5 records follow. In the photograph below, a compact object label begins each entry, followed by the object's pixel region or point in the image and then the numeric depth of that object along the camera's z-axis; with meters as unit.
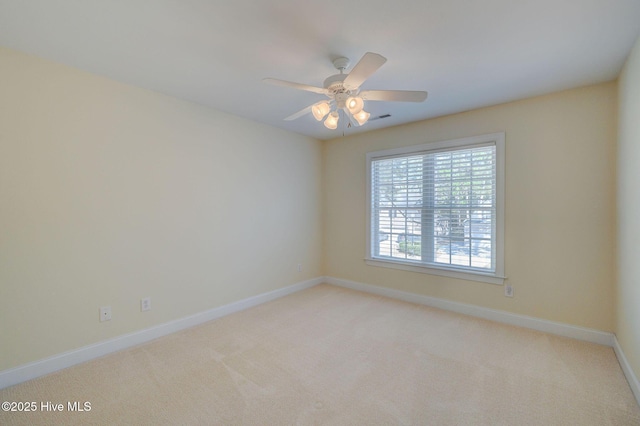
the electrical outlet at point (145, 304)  2.64
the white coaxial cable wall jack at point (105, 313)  2.39
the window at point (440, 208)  3.12
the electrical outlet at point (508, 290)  3.00
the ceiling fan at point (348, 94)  1.82
